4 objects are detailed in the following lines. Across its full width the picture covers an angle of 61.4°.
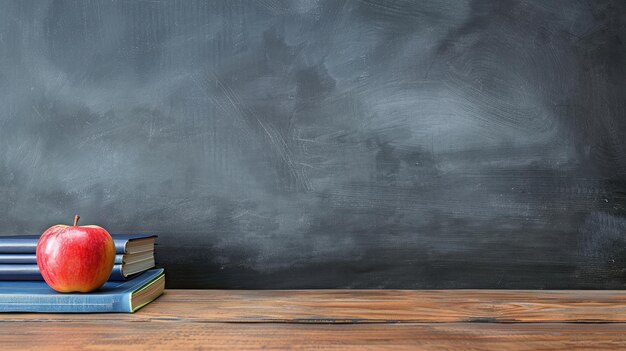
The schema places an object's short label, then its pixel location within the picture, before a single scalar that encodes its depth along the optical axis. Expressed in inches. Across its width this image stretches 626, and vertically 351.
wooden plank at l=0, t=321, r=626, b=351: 28.4
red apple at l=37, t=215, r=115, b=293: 35.6
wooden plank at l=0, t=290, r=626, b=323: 34.6
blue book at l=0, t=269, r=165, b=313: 34.9
